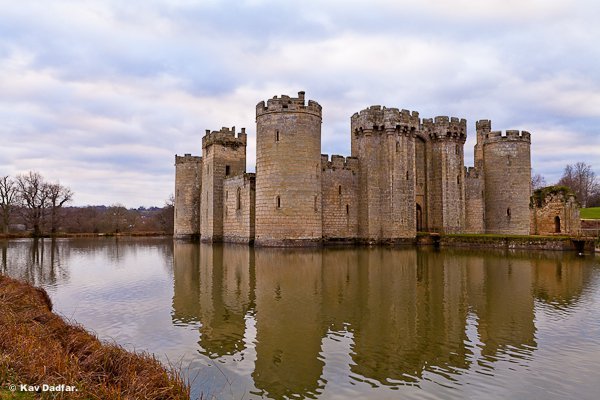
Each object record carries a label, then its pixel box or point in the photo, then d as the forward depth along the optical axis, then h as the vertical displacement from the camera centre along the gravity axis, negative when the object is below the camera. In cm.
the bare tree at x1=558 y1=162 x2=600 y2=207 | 7513 +626
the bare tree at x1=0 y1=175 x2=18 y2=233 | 5375 +248
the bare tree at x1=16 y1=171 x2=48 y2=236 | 5675 +262
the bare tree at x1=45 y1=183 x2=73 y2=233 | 5702 +254
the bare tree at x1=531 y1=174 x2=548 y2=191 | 9732 +793
